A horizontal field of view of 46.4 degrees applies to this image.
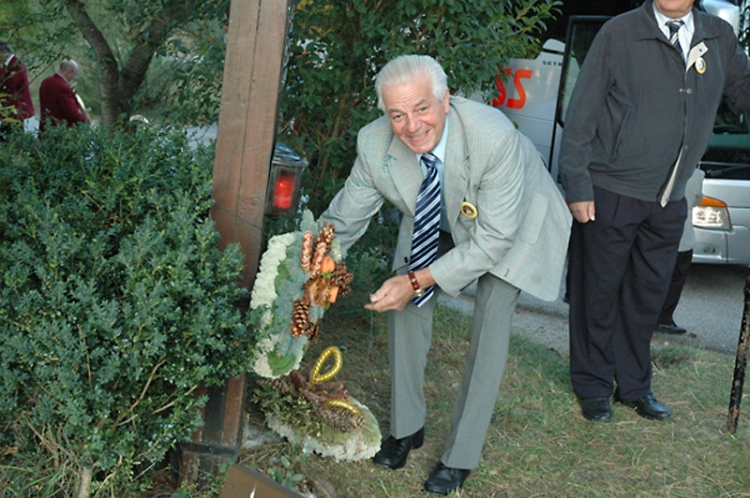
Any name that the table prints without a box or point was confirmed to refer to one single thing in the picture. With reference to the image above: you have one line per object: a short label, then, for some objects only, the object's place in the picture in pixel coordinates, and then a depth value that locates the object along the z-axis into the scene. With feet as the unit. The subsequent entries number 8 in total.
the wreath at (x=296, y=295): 9.64
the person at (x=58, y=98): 24.01
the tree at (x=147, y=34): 14.98
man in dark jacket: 12.85
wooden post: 9.59
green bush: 8.46
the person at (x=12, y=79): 13.74
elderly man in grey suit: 10.18
